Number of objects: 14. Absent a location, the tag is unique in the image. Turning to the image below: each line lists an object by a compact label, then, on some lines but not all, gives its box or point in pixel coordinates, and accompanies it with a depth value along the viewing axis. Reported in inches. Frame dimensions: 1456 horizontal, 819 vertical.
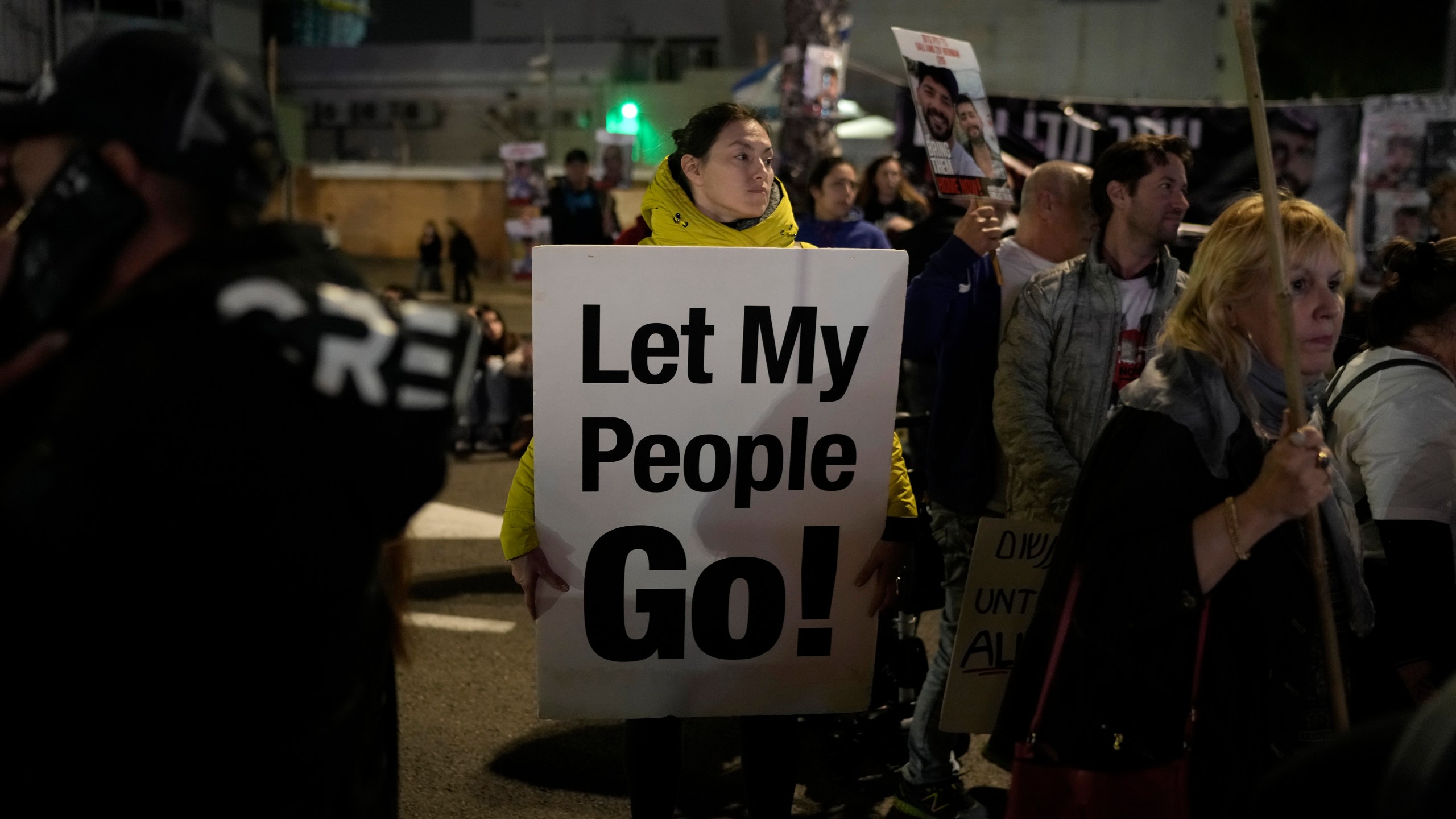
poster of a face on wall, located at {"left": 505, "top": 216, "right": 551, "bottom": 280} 496.7
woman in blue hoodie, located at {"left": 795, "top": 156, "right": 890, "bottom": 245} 247.9
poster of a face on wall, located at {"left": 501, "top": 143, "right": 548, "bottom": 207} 527.8
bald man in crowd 165.6
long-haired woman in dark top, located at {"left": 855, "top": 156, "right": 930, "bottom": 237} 327.3
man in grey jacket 144.8
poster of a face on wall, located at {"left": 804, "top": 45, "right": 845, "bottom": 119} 415.2
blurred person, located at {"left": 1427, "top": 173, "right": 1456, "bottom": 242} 217.0
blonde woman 89.4
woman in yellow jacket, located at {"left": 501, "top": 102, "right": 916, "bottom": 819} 125.4
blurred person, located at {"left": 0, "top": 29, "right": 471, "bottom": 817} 59.9
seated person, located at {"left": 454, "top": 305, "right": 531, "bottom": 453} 439.2
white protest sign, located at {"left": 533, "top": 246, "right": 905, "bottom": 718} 117.7
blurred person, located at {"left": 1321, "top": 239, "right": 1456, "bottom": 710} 109.2
